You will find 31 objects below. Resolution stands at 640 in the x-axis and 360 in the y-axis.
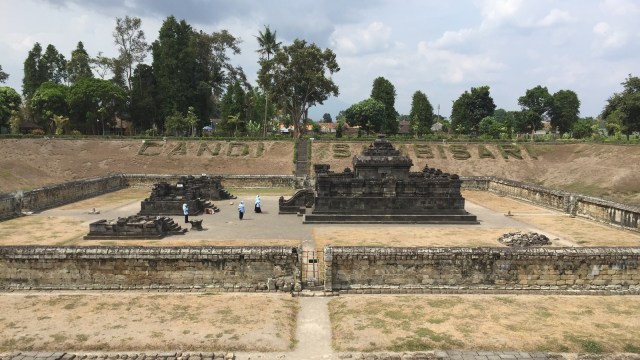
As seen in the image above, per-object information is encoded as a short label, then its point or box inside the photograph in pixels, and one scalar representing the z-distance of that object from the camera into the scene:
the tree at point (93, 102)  57.00
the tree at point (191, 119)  58.31
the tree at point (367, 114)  73.50
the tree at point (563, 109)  76.56
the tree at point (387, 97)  78.66
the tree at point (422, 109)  82.50
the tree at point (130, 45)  64.06
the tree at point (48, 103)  57.53
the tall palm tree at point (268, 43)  59.62
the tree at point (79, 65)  66.19
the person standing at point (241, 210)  23.86
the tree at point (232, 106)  65.44
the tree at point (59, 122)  55.44
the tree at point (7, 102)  58.00
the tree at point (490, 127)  67.12
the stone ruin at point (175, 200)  25.69
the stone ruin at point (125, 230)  19.44
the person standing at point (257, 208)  25.91
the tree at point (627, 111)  52.22
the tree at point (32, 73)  67.03
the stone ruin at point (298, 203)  26.01
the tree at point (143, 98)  62.22
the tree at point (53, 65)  68.88
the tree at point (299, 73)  53.81
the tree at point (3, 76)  78.06
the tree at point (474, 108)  75.64
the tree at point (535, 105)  73.38
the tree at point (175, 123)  57.69
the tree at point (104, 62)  64.94
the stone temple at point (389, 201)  23.88
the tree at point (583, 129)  63.53
